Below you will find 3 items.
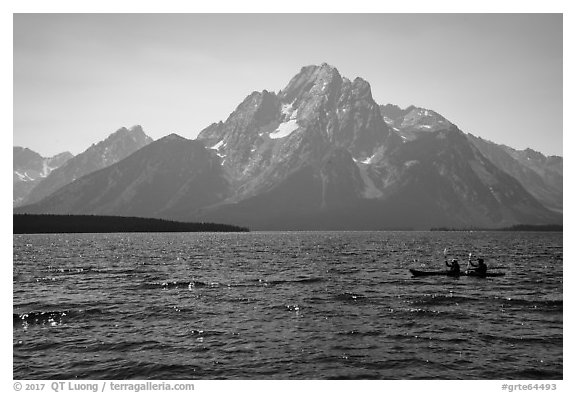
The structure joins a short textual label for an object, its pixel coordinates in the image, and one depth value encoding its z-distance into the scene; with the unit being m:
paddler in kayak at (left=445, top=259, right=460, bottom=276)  79.12
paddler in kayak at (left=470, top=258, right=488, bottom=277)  79.69
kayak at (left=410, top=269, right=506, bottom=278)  79.44
